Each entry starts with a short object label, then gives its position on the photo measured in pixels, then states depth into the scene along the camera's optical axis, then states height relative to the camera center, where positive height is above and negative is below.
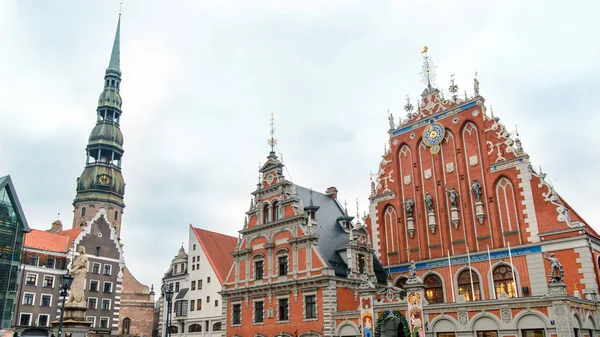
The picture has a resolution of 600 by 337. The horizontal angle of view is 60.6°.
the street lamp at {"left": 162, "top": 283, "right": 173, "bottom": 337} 29.10 +2.60
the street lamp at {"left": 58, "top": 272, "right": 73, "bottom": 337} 23.16 +2.70
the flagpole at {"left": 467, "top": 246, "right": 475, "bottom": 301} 29.84 +3.29
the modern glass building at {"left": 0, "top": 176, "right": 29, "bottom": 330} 42.66 +8.48
